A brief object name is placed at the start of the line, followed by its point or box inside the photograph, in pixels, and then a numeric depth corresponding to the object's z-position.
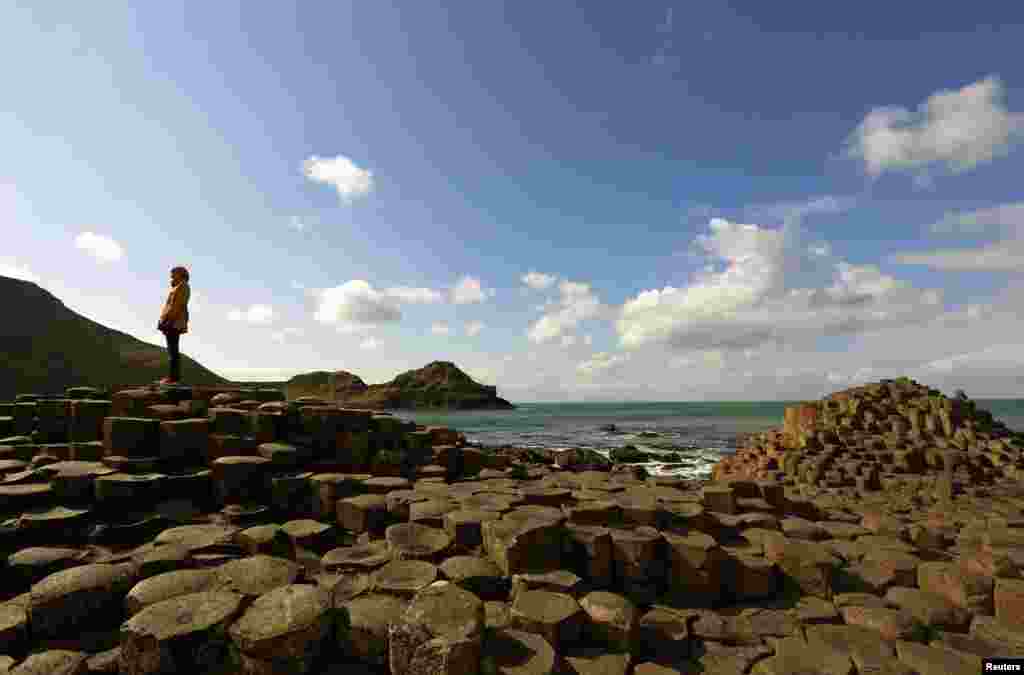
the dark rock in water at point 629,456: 25.56
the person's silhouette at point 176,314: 10.03
